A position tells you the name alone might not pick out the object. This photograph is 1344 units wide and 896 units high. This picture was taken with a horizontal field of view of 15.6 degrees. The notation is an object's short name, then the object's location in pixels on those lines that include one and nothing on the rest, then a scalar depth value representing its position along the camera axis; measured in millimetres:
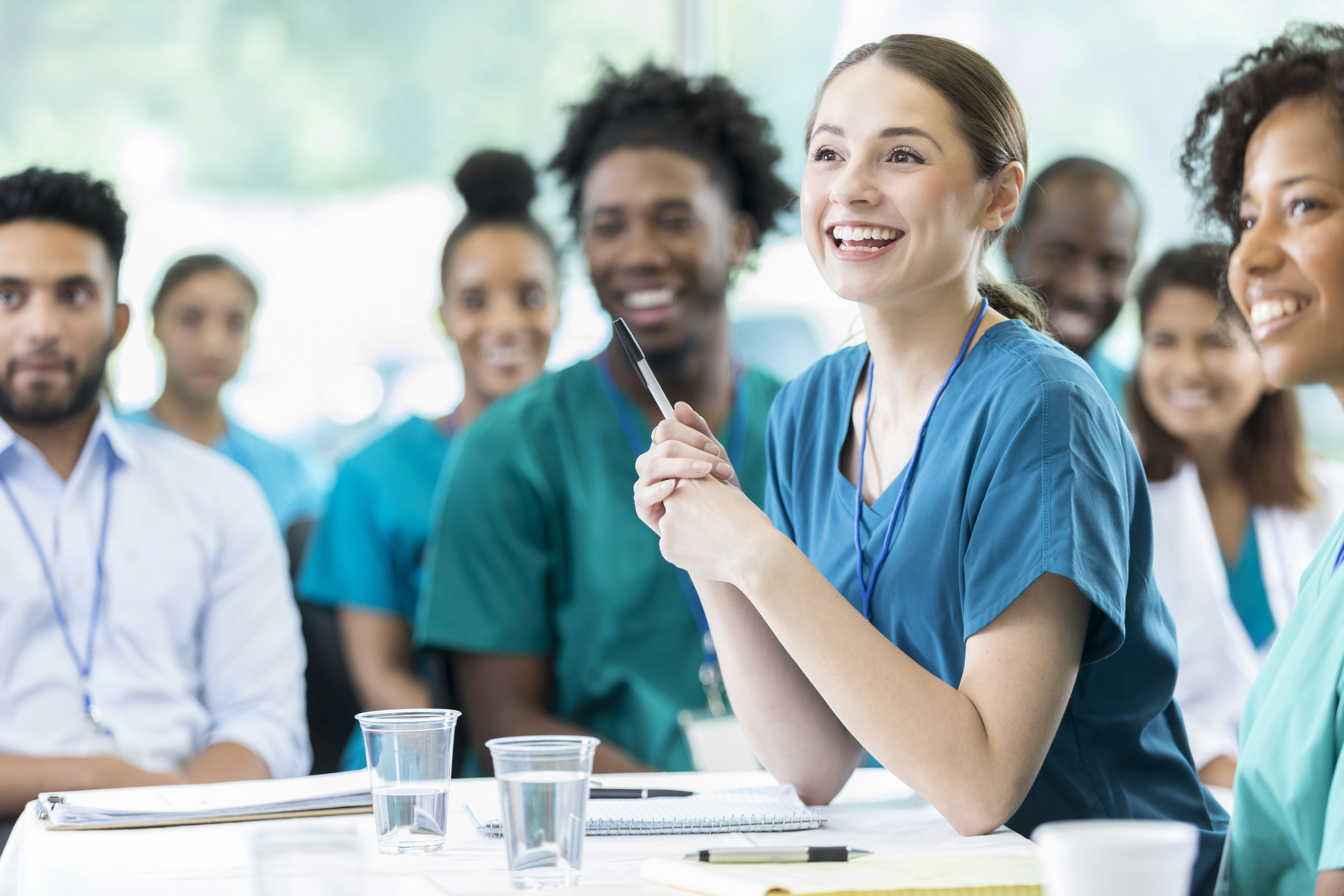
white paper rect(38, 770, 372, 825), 3795
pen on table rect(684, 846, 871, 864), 3586
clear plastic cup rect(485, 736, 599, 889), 3539
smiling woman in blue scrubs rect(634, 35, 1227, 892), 3736
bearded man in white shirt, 4551
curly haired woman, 3644
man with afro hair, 4669
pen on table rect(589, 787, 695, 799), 3854
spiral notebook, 3740
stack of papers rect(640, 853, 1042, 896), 3497
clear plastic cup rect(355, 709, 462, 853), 3666
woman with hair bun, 5408
